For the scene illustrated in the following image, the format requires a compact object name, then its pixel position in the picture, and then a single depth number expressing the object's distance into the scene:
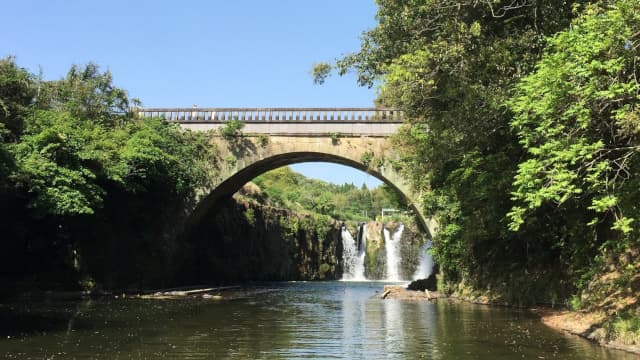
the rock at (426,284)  28.16
